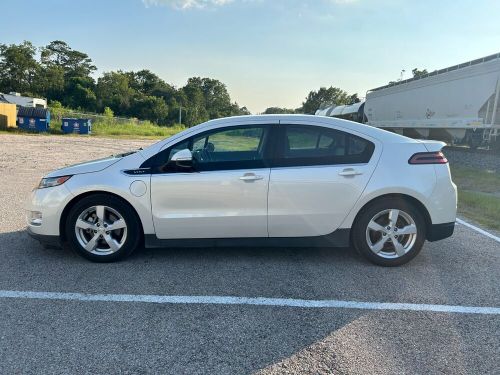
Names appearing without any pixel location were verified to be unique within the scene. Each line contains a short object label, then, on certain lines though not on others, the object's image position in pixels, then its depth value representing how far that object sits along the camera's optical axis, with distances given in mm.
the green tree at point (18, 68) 75938
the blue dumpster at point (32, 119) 35312
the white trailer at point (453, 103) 13102
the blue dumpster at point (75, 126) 37188
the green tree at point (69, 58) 107988
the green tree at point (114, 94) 85062
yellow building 33750
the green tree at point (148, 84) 108812
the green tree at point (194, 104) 96875
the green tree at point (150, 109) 87062
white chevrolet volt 4160
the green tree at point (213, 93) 134500
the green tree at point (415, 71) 74438
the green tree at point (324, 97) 78200
